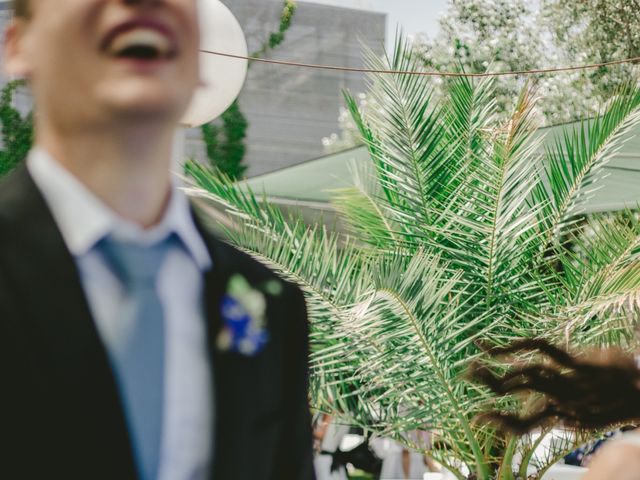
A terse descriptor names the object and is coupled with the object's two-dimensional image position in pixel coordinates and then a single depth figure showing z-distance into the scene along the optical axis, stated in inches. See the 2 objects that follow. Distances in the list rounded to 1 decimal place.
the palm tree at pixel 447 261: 153.7
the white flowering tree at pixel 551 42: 669.9
